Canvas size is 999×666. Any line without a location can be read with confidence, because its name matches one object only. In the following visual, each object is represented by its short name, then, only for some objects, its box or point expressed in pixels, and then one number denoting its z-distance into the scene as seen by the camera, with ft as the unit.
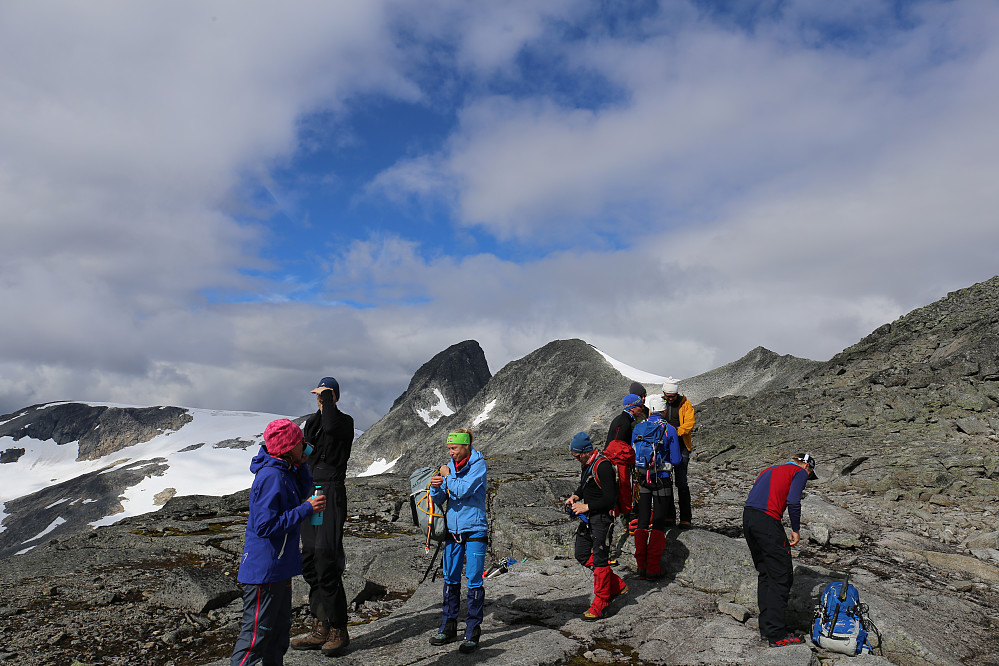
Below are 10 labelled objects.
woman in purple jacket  18.84
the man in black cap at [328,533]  24.14
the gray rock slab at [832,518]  43.01
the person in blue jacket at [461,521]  25.12
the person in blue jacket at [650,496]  31.55
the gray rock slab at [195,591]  31.24
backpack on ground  23.56
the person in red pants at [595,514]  27.63
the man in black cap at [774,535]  24.45
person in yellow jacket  36.22
